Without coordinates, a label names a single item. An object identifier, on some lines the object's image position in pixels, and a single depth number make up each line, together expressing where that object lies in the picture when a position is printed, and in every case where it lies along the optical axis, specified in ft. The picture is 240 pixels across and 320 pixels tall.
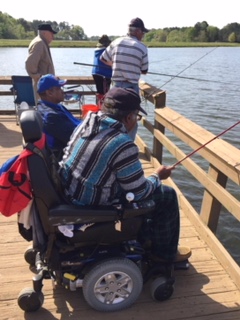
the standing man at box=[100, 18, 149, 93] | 11.60
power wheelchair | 5.44
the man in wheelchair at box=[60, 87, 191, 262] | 5.34
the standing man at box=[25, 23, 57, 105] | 14.56
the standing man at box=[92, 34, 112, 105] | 14.81
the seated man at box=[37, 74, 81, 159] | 8.11
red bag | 5.28
